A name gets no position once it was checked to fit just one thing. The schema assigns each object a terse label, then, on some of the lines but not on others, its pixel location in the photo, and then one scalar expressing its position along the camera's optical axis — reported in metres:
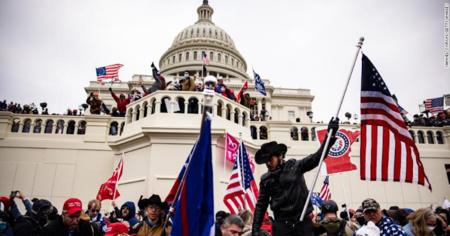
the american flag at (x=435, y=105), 20.27
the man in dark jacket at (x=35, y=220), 4.44
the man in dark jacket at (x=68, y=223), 4.13
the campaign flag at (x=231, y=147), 10.43
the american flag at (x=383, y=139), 4.36
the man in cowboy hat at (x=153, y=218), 4.54
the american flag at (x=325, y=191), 11.01
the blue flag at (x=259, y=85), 18.24
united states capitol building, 10.87
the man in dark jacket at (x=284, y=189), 3.88
